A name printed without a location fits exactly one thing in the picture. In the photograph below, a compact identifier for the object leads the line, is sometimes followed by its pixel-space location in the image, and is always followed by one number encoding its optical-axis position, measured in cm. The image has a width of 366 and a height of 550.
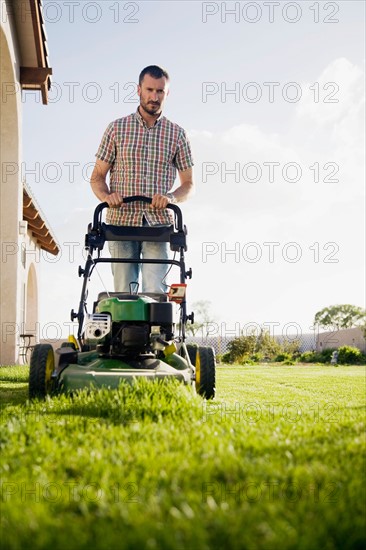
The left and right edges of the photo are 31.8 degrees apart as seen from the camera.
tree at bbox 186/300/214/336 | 3164
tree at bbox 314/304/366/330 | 5559
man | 445
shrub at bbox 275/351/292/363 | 2173
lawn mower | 361
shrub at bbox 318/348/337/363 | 2206
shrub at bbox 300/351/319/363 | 2267
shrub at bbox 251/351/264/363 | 2224
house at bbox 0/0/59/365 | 915
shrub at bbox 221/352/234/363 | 2159
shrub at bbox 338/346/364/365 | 2101
